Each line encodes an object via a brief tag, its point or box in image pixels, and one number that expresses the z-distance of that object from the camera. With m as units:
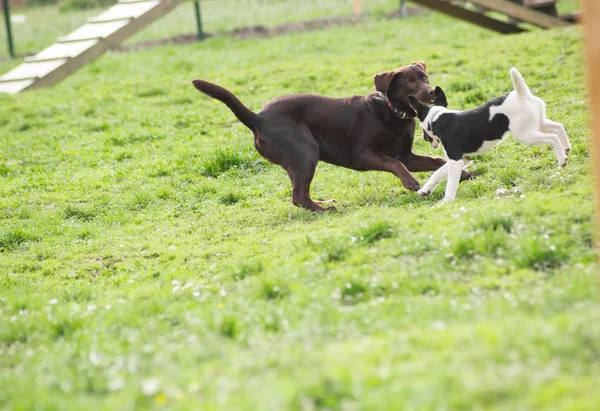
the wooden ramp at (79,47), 28.03
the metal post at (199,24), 36.16
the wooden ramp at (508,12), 28.33
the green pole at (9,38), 37.22
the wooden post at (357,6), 36.25
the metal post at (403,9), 36.41
